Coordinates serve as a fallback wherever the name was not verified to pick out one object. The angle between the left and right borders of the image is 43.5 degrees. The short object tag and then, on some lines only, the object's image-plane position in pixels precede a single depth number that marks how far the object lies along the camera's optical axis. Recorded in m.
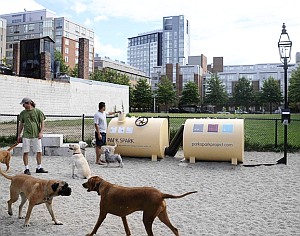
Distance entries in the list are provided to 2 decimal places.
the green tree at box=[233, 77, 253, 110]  98.17
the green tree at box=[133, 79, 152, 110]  85.12
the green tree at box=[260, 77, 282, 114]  93.69
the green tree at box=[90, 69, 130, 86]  68.31
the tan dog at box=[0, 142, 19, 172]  9.89
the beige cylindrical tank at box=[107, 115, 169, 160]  12.41
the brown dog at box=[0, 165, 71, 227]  5.14
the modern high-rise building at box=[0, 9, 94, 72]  106.44
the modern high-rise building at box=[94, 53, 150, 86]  128.12
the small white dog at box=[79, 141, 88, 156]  11.35
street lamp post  12.02
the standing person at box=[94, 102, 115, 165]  11.34
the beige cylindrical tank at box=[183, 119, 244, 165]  11.38
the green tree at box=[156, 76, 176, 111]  90.50
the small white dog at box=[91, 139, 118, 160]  11.24
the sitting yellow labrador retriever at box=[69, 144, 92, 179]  9.11
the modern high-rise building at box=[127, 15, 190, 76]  194.00
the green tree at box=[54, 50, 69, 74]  64.16
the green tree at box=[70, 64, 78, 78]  66.46
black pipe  13.07
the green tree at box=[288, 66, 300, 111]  59.84
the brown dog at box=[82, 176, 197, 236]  4.57
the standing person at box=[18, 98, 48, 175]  9.22
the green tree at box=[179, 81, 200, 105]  92.31
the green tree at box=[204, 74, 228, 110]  94.44
